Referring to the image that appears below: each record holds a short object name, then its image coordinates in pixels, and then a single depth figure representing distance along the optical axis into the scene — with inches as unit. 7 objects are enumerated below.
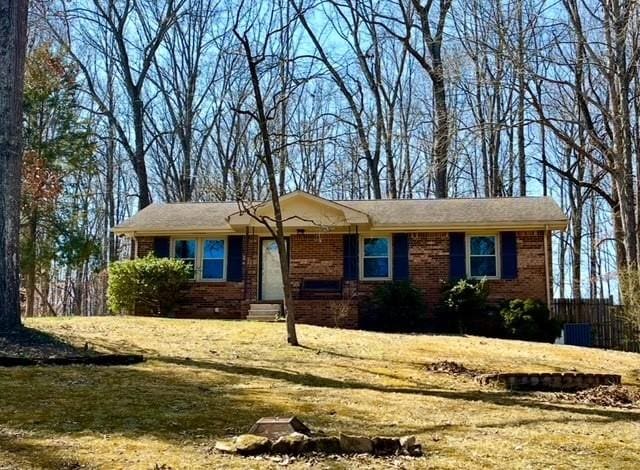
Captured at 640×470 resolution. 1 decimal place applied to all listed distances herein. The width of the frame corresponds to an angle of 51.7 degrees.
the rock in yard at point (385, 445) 194.4
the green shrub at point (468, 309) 689.0
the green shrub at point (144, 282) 706.8
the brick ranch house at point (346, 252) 720.3
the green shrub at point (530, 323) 667.4
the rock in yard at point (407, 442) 197.3
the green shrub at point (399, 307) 682.8
